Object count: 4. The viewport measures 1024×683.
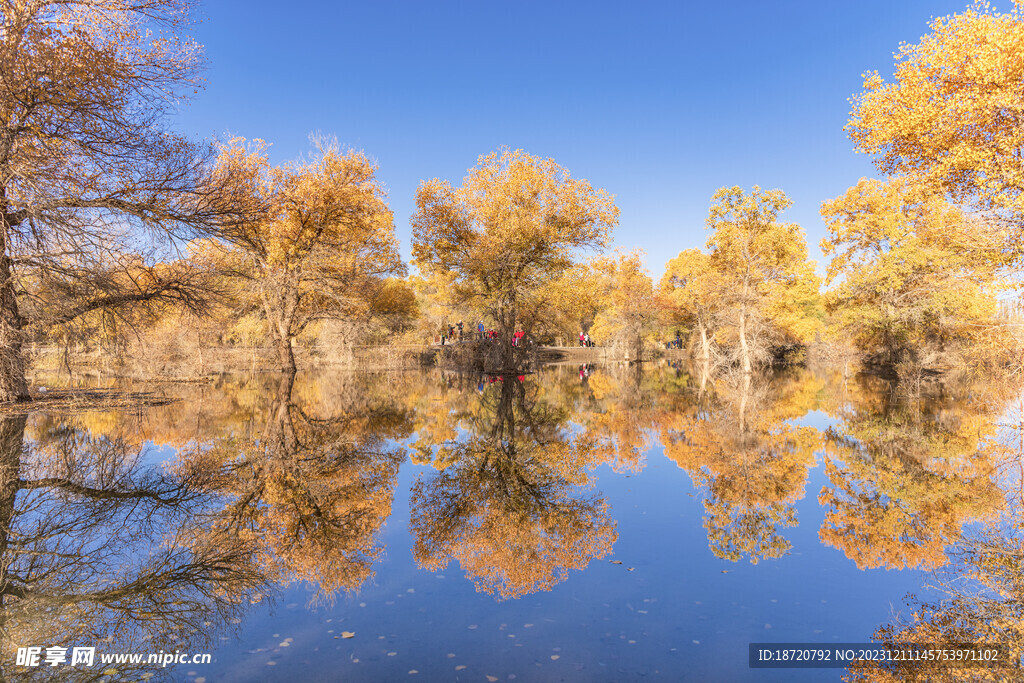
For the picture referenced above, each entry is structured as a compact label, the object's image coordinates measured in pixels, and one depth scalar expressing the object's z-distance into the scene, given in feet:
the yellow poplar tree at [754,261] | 90.02
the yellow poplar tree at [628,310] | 131.75
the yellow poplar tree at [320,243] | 84.43
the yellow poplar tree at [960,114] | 46.06
